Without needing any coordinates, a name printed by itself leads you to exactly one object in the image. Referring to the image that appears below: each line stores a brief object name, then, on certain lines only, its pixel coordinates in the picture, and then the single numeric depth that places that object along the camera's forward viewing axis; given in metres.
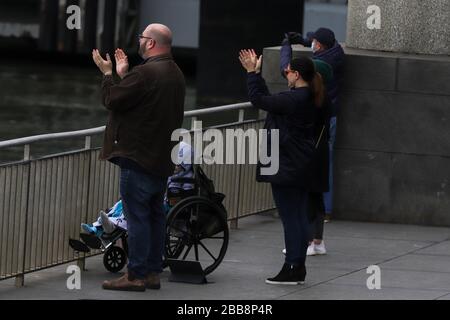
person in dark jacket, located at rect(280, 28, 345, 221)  23.02
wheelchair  19.08
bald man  17.62
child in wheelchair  19.02
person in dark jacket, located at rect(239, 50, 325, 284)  18.52
